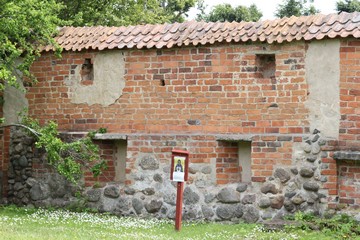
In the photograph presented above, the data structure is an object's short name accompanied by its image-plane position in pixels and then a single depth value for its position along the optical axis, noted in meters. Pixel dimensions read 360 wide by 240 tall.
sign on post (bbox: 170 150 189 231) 11.37
